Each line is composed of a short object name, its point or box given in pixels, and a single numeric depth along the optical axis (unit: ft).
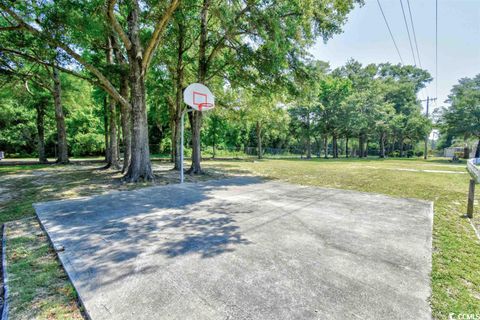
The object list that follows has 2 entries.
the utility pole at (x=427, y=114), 89.51
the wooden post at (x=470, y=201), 13.15
